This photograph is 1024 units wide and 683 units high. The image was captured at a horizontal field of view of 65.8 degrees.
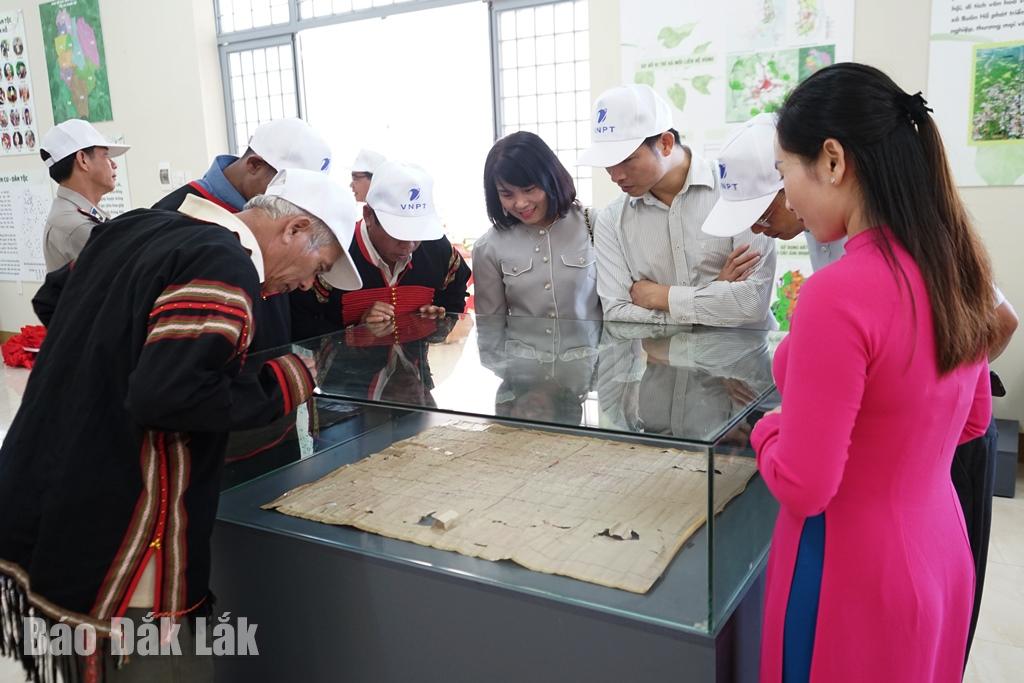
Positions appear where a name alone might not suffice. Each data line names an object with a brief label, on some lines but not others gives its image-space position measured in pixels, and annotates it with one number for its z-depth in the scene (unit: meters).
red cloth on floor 6.14
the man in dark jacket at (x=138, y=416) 1.22
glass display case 1.22
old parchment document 1.35
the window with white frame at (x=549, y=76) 5.18
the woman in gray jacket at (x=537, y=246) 2.47
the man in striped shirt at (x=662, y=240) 2.14
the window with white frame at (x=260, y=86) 6.39
